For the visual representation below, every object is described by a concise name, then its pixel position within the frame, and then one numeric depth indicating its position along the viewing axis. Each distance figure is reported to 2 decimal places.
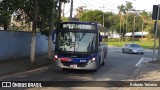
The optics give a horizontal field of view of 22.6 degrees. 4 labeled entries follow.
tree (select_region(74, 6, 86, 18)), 128.40
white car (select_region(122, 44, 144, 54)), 49.41
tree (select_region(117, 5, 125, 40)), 135.90
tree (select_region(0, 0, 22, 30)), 20.77
